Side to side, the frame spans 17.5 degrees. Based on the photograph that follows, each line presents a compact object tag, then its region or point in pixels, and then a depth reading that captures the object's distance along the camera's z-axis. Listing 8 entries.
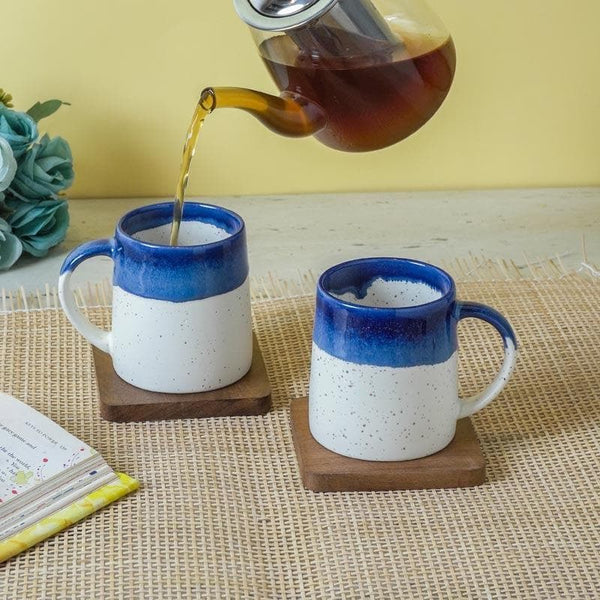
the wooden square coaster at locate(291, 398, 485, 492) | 1.12
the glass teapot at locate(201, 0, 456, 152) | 1.16
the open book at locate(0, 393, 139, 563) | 1.08
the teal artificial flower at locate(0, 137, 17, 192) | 1.41
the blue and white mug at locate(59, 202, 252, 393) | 1.17
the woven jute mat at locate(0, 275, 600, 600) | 1.06
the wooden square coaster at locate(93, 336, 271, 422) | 1.19
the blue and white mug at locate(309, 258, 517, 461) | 1.10
